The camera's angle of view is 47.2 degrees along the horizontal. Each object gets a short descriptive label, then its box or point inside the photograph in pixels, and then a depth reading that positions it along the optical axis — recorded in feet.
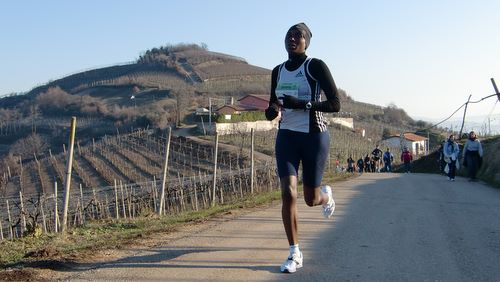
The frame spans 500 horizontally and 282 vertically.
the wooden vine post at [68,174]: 24.40
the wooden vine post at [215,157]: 45.97
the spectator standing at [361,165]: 104.06
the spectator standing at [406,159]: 94.07
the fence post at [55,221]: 28.12
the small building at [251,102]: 302.74
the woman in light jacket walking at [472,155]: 58.08
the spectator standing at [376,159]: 98.08
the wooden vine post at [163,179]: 38.02
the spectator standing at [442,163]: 85.02
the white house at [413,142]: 238.21
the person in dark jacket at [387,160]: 101.64
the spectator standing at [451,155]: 61.62
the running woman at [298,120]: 16.38
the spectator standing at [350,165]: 103.30
